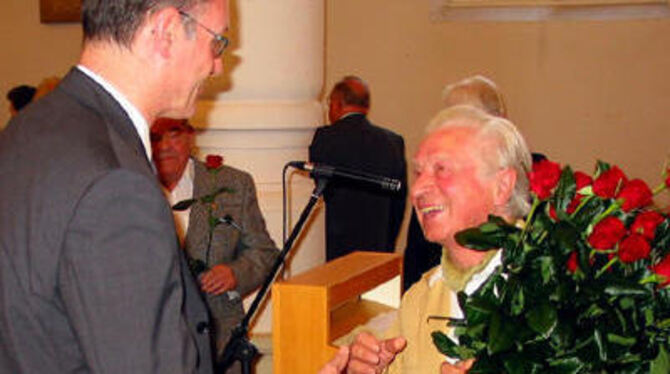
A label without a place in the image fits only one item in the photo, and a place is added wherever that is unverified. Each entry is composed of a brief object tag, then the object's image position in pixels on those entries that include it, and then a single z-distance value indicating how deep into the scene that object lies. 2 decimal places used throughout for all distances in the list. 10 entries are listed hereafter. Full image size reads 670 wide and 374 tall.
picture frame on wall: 8.93
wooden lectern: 2.83
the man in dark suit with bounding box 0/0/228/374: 1.55
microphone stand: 2.76
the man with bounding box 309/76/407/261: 5.98
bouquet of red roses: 1.86
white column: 4.31
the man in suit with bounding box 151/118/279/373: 3.76
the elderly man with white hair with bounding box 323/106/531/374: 2.58
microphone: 2.66
